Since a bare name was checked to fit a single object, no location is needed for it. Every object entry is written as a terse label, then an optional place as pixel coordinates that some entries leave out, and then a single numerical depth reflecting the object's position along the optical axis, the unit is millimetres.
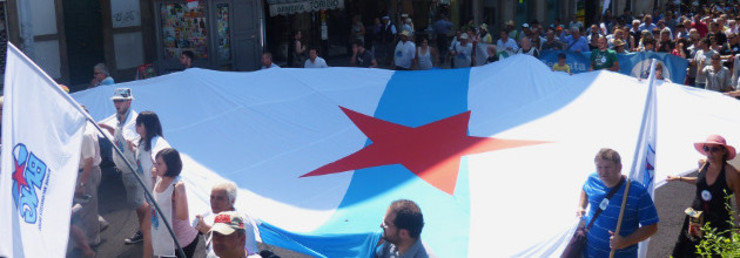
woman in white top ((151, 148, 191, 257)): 5441
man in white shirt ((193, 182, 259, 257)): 4836
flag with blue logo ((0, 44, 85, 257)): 3285
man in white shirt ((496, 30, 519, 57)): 15698
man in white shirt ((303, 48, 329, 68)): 12070
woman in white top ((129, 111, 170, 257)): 6109
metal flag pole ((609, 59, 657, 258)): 4789
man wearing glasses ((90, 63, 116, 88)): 9591
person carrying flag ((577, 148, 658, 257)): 5039
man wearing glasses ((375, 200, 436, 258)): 4160
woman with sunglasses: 5746
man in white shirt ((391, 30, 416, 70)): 14359
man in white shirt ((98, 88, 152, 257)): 6453
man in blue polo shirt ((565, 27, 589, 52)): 15938
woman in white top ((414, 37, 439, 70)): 14557
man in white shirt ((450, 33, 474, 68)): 15633
